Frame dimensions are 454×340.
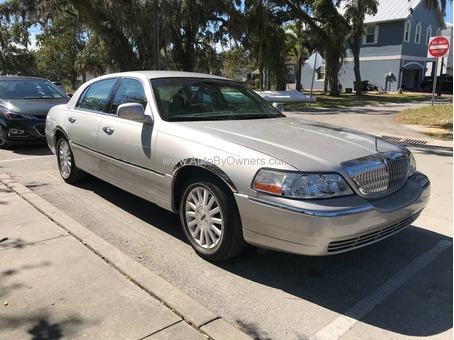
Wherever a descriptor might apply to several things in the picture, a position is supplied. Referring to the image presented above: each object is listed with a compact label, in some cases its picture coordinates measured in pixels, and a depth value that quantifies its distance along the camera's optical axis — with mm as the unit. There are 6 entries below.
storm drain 10812
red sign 16109
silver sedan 3160
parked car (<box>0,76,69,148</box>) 8648
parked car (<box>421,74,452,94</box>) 36588
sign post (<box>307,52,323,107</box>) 18062
